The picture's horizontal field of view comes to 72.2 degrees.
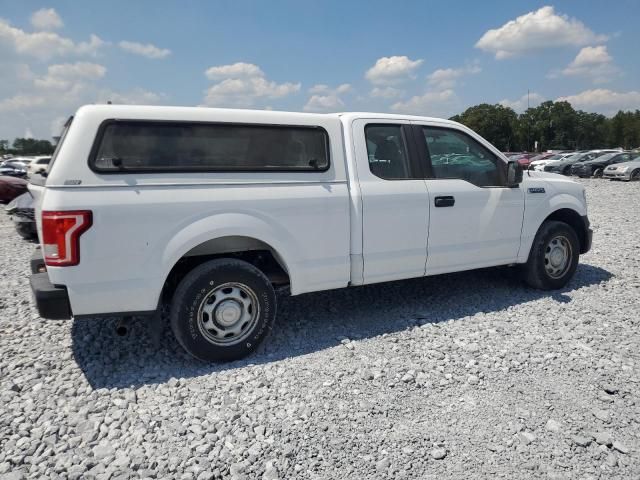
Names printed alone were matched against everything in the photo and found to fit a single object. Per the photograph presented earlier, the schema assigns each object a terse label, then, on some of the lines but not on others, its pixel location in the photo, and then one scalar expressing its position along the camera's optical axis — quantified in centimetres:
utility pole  8512
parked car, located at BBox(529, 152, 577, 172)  3019
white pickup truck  306
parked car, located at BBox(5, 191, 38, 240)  788
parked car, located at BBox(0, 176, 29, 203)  1420
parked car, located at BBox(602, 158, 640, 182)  2195
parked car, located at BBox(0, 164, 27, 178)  2241
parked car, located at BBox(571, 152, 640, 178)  2480
